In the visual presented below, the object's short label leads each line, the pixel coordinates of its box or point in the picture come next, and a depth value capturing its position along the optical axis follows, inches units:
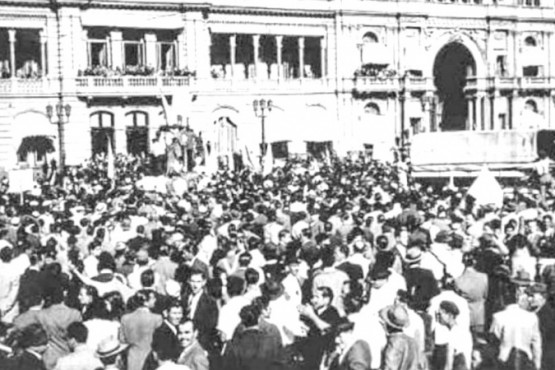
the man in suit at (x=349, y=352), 339.3
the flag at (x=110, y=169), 1224.1
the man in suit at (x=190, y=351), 348.2
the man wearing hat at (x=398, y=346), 342.6
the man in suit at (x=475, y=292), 471.8
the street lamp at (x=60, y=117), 1560.8
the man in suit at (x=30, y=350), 344.2
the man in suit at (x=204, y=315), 434.0
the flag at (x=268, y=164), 1321.7
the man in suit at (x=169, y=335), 325.7
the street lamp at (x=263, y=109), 1629.7
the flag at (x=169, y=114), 1614.2
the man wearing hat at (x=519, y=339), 397.1
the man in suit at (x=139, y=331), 392.8
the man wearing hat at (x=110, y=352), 364.2
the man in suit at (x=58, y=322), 394.6
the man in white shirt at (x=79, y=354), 339.6
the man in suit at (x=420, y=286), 457.1
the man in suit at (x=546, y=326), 422.3
